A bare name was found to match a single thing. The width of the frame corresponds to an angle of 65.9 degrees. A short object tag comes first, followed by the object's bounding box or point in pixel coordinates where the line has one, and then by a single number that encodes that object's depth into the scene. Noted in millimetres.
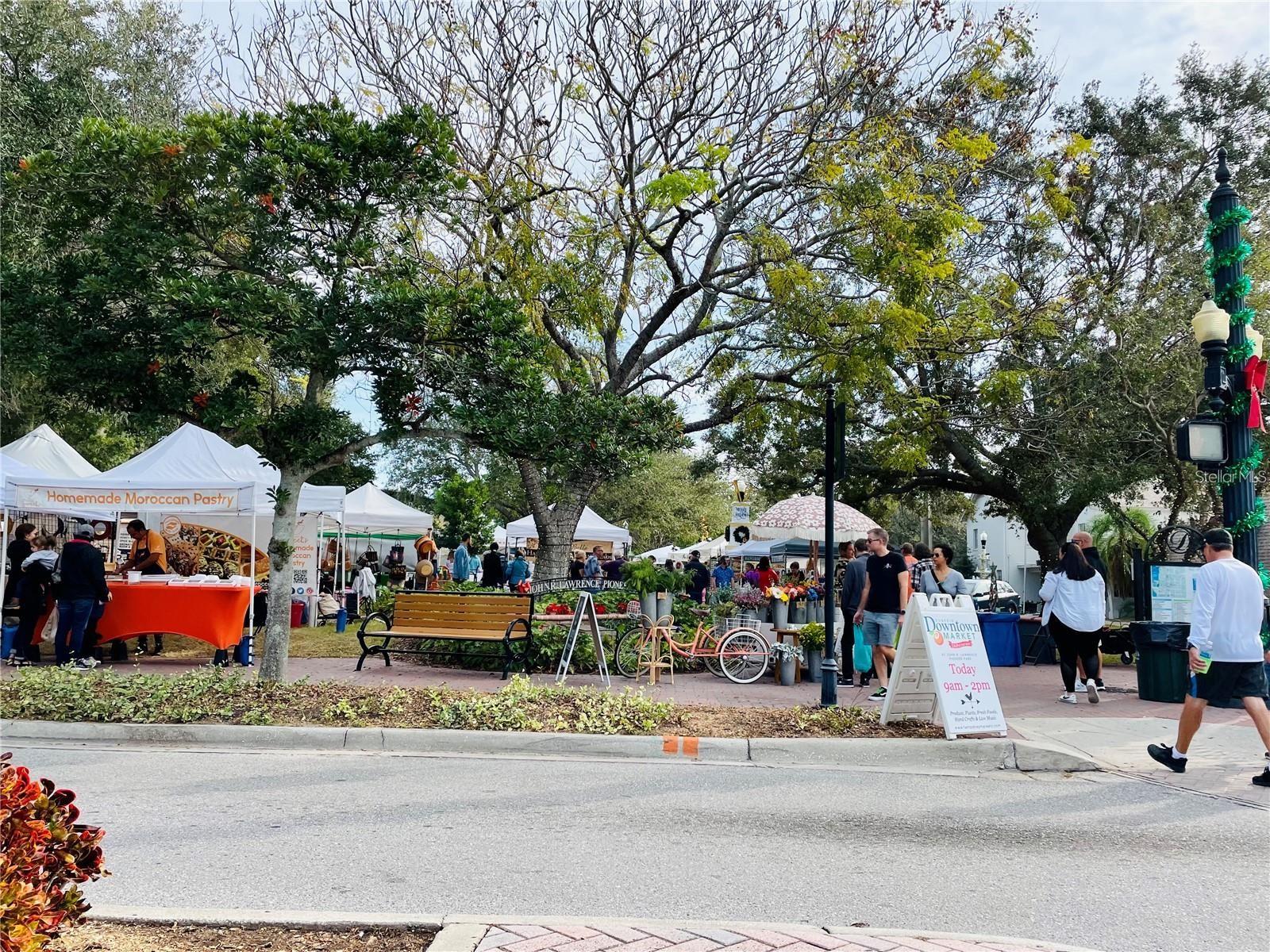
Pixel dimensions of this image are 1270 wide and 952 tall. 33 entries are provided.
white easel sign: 8711
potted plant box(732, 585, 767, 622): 16484
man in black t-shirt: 11391
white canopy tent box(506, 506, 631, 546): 31516
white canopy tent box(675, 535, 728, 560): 41275
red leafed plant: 2896
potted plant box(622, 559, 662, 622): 13703
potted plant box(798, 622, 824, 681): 12906
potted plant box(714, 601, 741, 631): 15258
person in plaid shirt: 13047
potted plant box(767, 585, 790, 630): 14820
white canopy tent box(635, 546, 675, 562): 43078
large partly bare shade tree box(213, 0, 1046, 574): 15250
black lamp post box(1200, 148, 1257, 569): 10102
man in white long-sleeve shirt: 7477
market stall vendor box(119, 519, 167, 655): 14586
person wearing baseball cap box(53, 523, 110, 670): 12461
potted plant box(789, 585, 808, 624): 16944
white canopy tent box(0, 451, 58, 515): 13973
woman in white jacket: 12000
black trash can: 11711
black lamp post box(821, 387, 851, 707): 10258
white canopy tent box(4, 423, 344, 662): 13891
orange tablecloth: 13289
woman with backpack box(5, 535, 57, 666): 13148
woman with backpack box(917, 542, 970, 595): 12658
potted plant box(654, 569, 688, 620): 13906
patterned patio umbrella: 18094
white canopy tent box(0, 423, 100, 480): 15365
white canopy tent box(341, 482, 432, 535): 24438
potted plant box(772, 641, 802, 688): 13195
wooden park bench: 12805
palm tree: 24384
